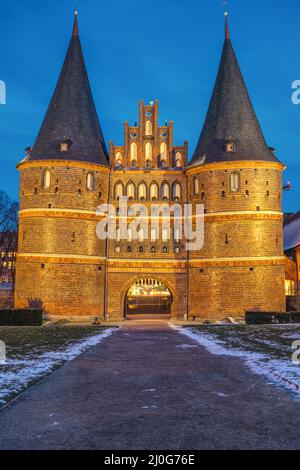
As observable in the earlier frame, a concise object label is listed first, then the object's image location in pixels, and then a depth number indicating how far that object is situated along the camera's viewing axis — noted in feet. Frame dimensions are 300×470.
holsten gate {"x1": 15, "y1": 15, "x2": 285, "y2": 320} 109.81
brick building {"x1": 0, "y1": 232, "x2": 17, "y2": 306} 159.39
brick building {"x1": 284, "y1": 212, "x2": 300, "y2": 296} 141.79
